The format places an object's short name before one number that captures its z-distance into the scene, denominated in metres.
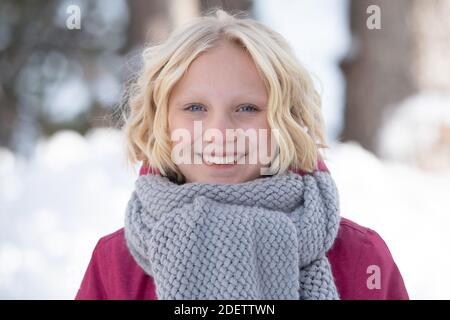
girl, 1.26
